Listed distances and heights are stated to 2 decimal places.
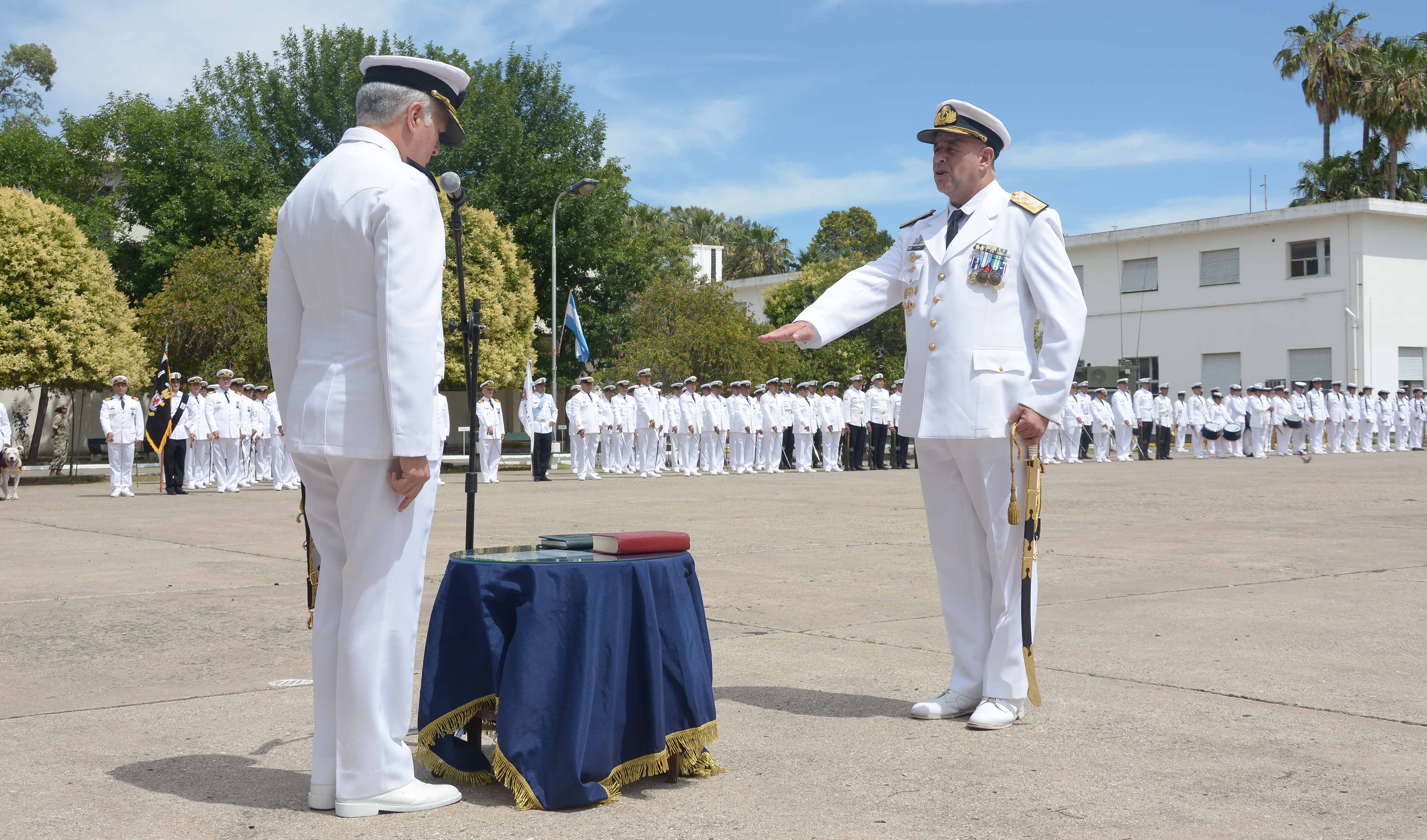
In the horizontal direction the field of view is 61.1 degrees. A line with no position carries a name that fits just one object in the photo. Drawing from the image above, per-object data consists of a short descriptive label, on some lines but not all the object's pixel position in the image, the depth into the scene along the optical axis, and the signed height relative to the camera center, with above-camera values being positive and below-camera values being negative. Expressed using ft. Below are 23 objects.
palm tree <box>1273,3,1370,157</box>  154.40 +50.15
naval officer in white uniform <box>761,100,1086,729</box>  15.88 +1.09
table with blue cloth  12.57 -2.51
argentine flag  94.27 +9.20
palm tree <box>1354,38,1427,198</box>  151.64 +44.68
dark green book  14.71 -1.20
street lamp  101.50 +15.49
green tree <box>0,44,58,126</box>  162.40 +50.83
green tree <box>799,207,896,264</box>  201.46 +35.59
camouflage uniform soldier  91.25 +0.23
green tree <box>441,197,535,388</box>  107.65 +13.37
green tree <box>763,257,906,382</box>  120.57 +9.36
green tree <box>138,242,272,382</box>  101.65 +10.66
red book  13.48 -1.11
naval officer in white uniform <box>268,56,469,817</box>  11.96 +0.38
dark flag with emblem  71.82 +1.19
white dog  61.77 -1.68
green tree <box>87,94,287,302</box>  121.60 +26.34
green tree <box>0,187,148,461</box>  78.64 +9.06
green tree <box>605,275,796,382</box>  116.06 +10.39
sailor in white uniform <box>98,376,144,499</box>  68.23 +0.57
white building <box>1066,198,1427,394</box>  134.51 +17.82
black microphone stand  14.12 +1.19
